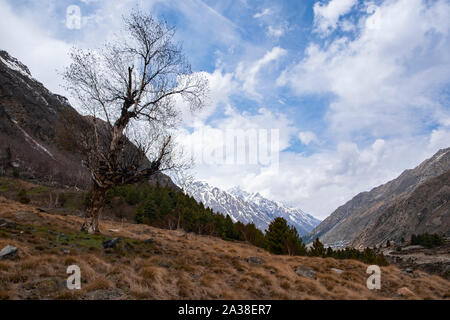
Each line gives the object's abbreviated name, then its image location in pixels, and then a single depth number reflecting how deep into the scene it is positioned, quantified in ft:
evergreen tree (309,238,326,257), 145.52
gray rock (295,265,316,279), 37.22
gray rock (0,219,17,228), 40.94
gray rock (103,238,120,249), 39.01
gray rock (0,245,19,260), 26.27
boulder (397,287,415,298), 31.87
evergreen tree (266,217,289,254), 131.31
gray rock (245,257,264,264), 43.00
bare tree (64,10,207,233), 49.14
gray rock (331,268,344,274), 40.54
